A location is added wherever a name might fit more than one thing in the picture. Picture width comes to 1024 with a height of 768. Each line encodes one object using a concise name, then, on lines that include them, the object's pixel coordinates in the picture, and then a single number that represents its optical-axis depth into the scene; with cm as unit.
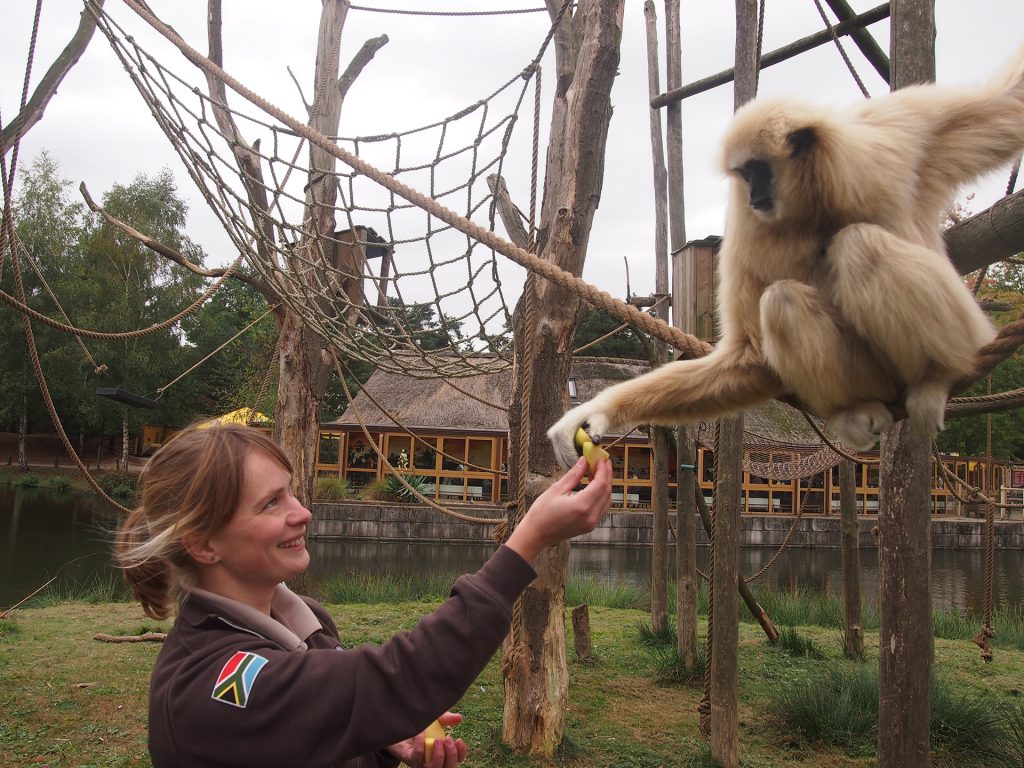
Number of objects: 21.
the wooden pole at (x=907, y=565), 232
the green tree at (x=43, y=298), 2330
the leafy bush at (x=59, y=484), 2041
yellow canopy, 1681
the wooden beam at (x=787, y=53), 306
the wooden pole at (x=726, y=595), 349
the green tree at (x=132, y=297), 2311
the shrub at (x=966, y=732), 360
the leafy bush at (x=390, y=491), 1698
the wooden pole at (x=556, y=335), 315
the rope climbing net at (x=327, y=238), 348
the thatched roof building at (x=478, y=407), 1848
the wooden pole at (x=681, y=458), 498
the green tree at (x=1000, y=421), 1555
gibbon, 154
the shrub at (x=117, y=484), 1852
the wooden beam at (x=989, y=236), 174
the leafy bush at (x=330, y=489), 1630
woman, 84
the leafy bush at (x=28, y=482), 2069
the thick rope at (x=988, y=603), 468
